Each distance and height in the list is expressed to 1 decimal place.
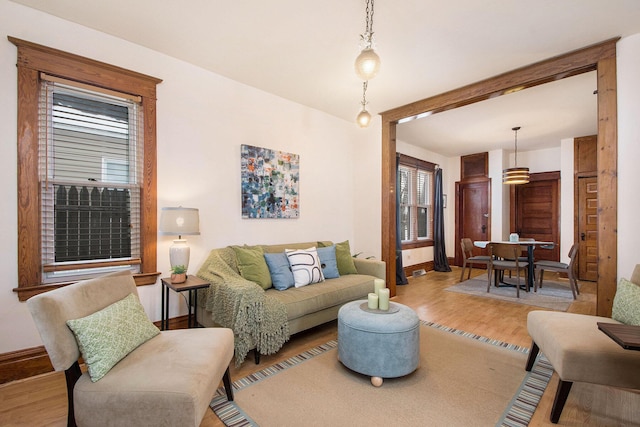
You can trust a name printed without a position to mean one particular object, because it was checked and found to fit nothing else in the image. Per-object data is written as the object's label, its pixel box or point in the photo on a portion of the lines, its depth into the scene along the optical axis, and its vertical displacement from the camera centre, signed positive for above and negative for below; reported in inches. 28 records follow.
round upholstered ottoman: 83.5 -36.6
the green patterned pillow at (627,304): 74.6 -23.1
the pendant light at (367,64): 77.9 +39.7
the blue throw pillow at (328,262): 138.3 -22.1
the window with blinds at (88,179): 94.1 +12.3
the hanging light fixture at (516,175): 204.2 +27.5
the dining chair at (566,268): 175.4 -32.3
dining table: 193.3 -28.1
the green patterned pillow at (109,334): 57.1 -24.5
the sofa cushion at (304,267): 123.6 -21.7
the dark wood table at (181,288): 97.1 -23.7
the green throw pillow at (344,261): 147.0 -22.7
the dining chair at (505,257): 180.9 -26.0
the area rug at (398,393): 70.4 -47.6
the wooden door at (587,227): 222.1 -9.2
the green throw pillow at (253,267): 116.5 -20.3
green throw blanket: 92.6 -31.8
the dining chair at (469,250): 212.8 -26.3
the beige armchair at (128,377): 52.4 -30.2
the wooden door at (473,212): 268.9 +2.9
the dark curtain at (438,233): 261.3 -15.7
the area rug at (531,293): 163.3 -47.9
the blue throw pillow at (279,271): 119.3 -22.6
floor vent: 241.8 -47.1
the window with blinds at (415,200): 243.9 +12.6
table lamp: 104.0 -3.6
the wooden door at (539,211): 257.9 +3.7
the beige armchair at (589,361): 66.2 -33.0
